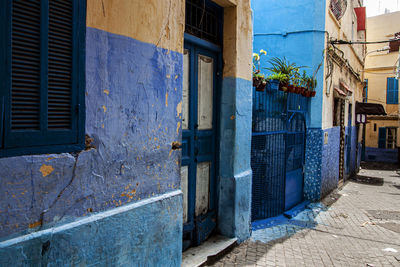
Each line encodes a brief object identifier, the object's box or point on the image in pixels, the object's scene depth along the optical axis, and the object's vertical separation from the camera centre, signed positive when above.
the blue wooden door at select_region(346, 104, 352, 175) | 12.58 -0.57
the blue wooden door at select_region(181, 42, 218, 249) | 4.02 -0.24
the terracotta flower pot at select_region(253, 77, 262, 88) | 5.66 +0.79
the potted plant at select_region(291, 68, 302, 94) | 7.05 +1.14
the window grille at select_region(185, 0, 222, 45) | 4.01 +1.42
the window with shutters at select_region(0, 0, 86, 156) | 1.88 +0.30
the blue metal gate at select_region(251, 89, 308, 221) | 5.94 -0.51
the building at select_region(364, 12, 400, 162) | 22.34 +2.49
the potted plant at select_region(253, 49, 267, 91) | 5.67 +0.80
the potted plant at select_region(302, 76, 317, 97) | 7.92 +1.09
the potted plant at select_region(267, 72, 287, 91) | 6.13 +0.93
